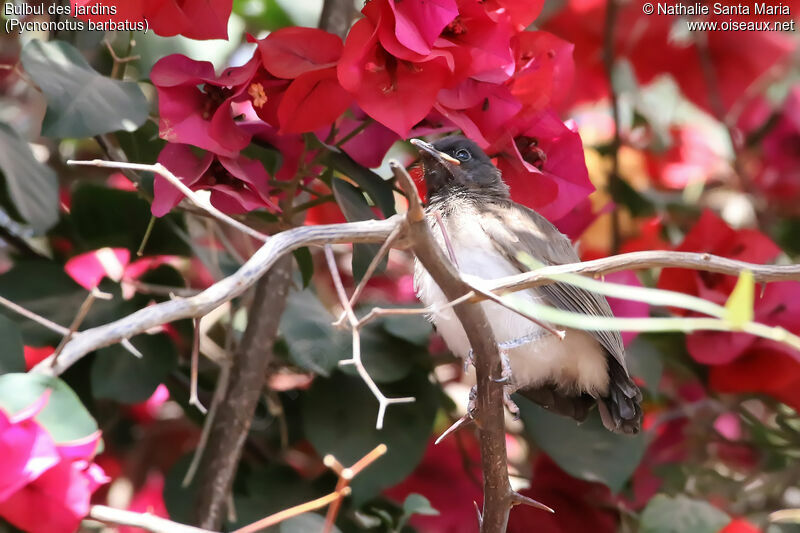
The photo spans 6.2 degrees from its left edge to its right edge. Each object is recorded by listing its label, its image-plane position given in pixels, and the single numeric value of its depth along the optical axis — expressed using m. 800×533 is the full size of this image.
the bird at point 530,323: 3.47
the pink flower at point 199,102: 3.35
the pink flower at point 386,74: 3.34
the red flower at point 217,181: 3.34
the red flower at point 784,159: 3.75
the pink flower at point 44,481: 3.25
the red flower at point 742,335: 3.50
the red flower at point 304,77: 3.35
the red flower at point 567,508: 3.51
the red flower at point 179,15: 3.34
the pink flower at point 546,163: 3.41
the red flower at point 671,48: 3.71
